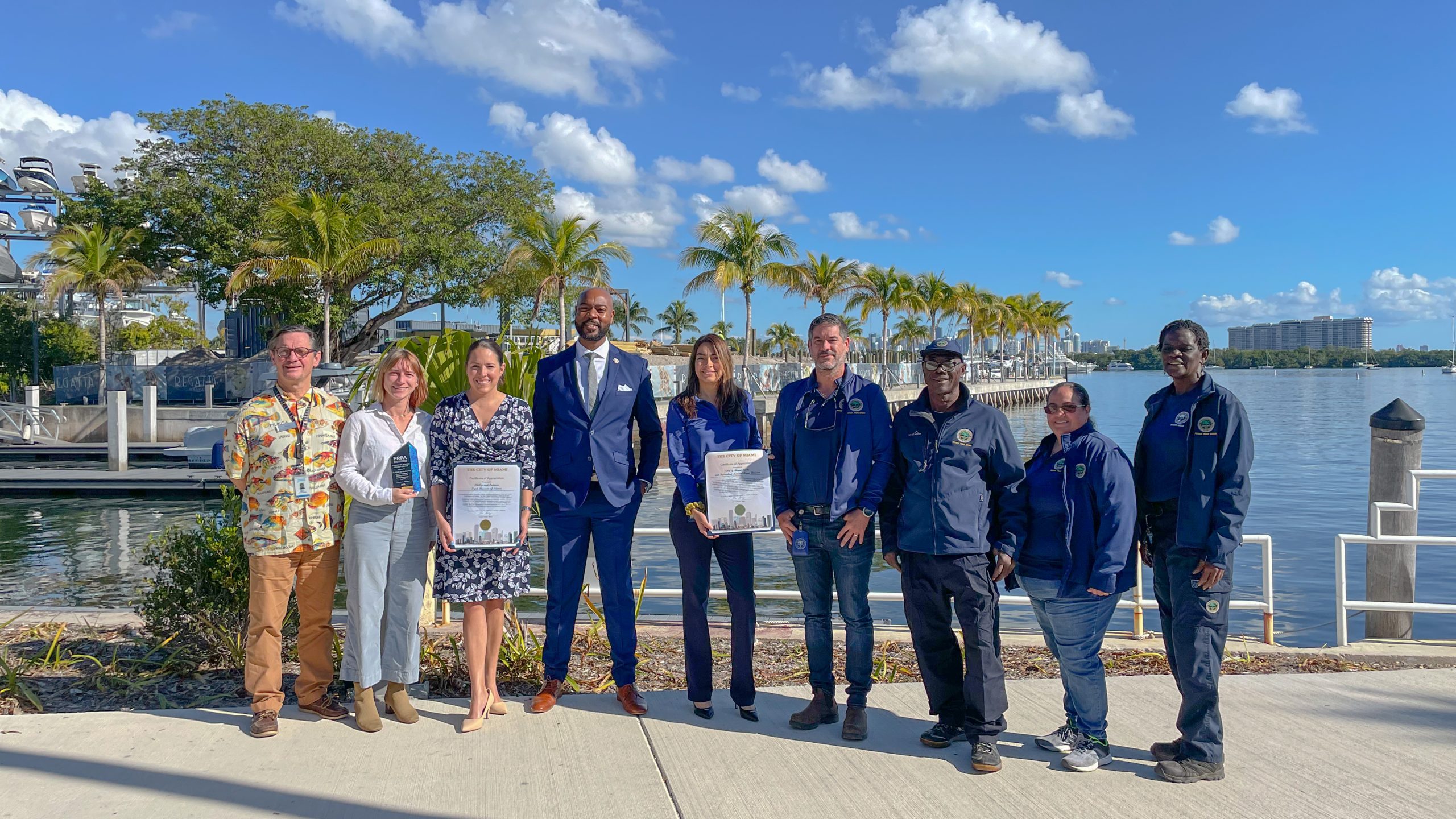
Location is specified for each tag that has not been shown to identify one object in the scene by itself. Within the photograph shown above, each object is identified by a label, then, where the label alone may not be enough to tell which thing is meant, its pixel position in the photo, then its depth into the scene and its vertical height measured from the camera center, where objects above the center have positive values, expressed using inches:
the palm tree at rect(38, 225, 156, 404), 1390.3 +244.6
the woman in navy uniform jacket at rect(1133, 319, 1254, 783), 141.5 -18.1
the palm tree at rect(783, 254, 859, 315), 1772.9 +269.9
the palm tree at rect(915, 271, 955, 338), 2578.7 +342.5
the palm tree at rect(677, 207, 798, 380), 1561.3 +282.1
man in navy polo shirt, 162.2 -15.3
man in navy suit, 176.7 -13.4
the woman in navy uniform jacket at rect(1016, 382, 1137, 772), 147.2 -24.3
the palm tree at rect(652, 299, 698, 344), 4749.0 +492.5
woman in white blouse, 164.1 -25.5
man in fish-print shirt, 162.1 -16.5
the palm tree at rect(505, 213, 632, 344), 1346.0 +244.8
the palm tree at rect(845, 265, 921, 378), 2313.0 +307.3
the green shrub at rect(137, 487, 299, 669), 193.8 -41.0
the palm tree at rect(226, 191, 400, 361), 1184.8 +232.7
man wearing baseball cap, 154.2 -22.3
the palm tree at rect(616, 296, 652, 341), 4089.6 +460.5
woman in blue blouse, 171.8 -23.1
